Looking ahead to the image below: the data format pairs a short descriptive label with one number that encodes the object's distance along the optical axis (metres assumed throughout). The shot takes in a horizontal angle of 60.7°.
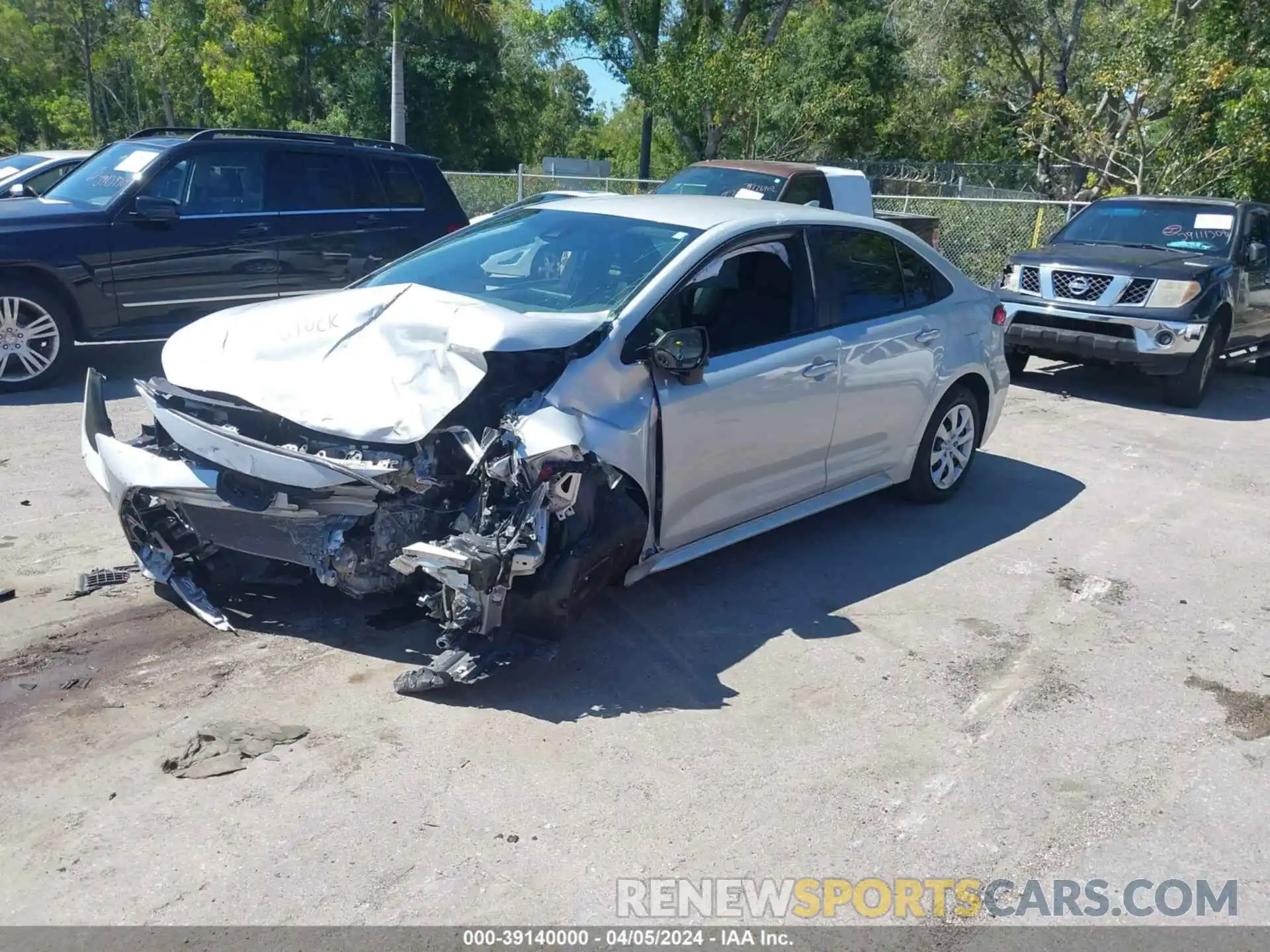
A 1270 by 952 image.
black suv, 8.19
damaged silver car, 3.99
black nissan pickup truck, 9.65
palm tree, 20.52
